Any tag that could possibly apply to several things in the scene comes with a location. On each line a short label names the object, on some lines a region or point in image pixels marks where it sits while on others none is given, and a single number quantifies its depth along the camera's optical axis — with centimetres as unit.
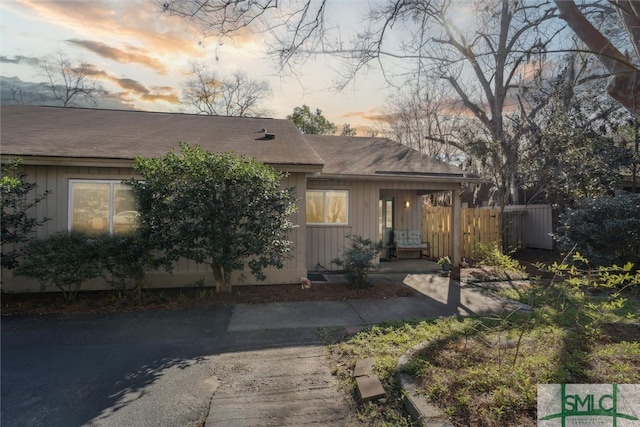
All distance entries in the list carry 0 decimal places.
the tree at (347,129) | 2784
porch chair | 1080
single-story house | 658
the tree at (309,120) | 2348
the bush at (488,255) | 531
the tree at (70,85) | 1839
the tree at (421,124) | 2237
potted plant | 864
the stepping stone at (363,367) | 331
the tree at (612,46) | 416
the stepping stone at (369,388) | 291
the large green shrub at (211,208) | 572
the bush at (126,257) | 567
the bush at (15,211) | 560
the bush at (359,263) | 690
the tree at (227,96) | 2292
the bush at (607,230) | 721
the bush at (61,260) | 542
